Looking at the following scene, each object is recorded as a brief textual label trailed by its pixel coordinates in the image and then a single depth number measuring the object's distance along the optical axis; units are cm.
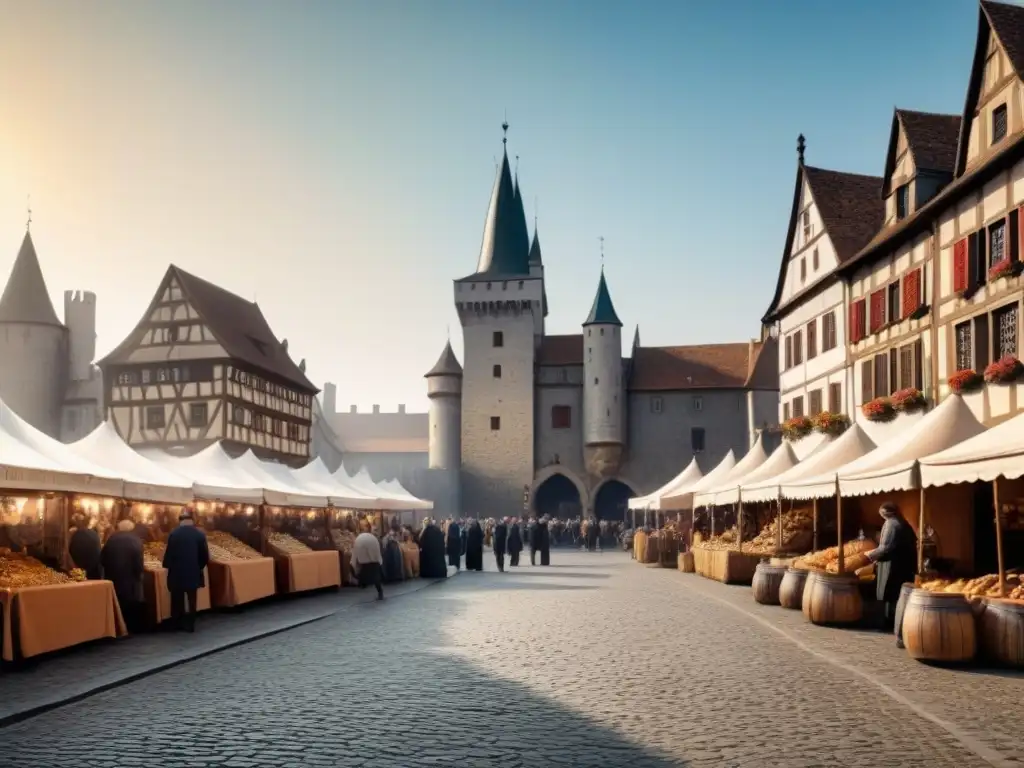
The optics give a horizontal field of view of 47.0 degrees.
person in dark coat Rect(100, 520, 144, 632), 1489
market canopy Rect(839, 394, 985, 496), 1455
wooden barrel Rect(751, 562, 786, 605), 1884
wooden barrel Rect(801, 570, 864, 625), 1510
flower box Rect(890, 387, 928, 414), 2397
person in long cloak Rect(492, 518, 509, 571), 3225
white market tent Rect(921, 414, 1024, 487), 1081
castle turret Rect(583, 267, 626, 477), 6456
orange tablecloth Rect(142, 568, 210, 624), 1552
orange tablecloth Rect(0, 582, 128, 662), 1152
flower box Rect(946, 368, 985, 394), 2084
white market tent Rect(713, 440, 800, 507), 2433
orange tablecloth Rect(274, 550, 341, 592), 2145
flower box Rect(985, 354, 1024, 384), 1917
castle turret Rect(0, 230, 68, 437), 6397
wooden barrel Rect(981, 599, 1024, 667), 1080
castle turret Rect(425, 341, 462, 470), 7038
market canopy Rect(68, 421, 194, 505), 1720
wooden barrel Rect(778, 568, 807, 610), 1767
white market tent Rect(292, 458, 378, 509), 2609
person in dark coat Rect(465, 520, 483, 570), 3247
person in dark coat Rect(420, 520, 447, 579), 2869
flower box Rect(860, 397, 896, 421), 2508
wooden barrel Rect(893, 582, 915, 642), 1250
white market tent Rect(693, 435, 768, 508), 2744
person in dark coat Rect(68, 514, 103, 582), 1540
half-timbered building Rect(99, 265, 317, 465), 4591
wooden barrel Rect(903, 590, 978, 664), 1116
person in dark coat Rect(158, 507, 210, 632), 1539
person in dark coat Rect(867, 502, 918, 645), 1391
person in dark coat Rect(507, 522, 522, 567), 3556
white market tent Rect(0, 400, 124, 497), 1264
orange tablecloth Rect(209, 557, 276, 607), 1820
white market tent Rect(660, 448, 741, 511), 2945
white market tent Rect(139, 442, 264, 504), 2042
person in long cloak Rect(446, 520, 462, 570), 3334
